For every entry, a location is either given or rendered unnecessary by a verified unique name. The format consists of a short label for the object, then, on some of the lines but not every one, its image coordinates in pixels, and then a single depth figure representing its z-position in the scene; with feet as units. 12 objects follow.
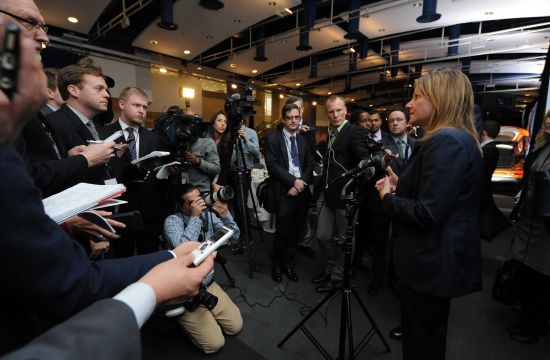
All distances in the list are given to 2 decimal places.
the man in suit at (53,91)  7.14
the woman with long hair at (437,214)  3.60
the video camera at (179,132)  7.41
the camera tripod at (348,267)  4.72
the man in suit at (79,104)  5.19
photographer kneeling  5.71
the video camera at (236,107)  8.14
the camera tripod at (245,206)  8.41
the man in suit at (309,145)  8.38
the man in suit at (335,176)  7.46
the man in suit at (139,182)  6.89
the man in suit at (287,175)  8.20
